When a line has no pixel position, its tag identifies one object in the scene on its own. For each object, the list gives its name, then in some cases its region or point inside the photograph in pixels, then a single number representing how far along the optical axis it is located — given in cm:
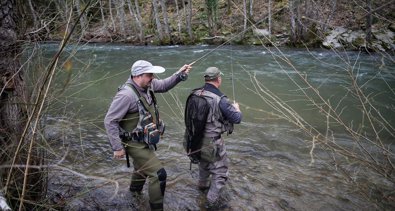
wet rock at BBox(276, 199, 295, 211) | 443
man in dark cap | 419
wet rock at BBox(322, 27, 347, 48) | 1809
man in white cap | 380
